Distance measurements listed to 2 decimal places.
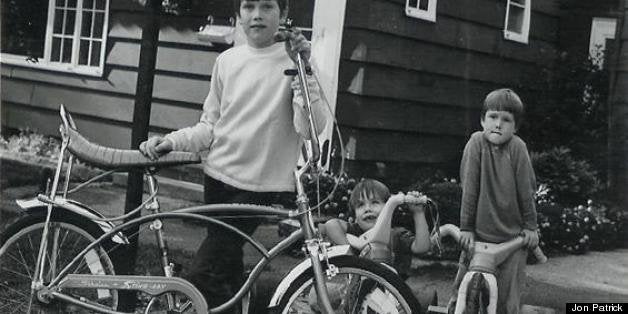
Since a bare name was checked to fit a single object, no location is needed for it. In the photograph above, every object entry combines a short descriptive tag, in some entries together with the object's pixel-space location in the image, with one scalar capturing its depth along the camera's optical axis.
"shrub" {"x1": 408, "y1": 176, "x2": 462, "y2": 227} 2.83
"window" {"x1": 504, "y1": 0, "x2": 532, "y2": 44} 3.18
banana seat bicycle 2.28
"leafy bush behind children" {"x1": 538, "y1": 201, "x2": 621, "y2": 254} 3.07
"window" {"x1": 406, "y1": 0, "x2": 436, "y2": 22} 3.08
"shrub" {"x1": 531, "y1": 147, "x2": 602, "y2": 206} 3.01
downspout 2.99
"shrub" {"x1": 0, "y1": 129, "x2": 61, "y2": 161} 3.56
